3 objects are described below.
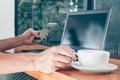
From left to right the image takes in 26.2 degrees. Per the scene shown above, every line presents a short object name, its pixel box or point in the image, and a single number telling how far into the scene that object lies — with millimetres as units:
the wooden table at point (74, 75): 838
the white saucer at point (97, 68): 863
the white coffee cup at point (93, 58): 860
